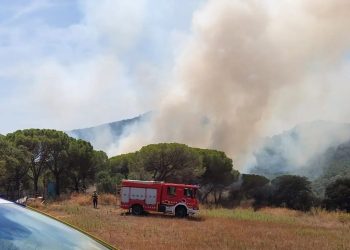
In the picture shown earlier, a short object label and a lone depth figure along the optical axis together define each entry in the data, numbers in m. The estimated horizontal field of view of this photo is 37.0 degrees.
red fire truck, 29.84
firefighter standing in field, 32.56
